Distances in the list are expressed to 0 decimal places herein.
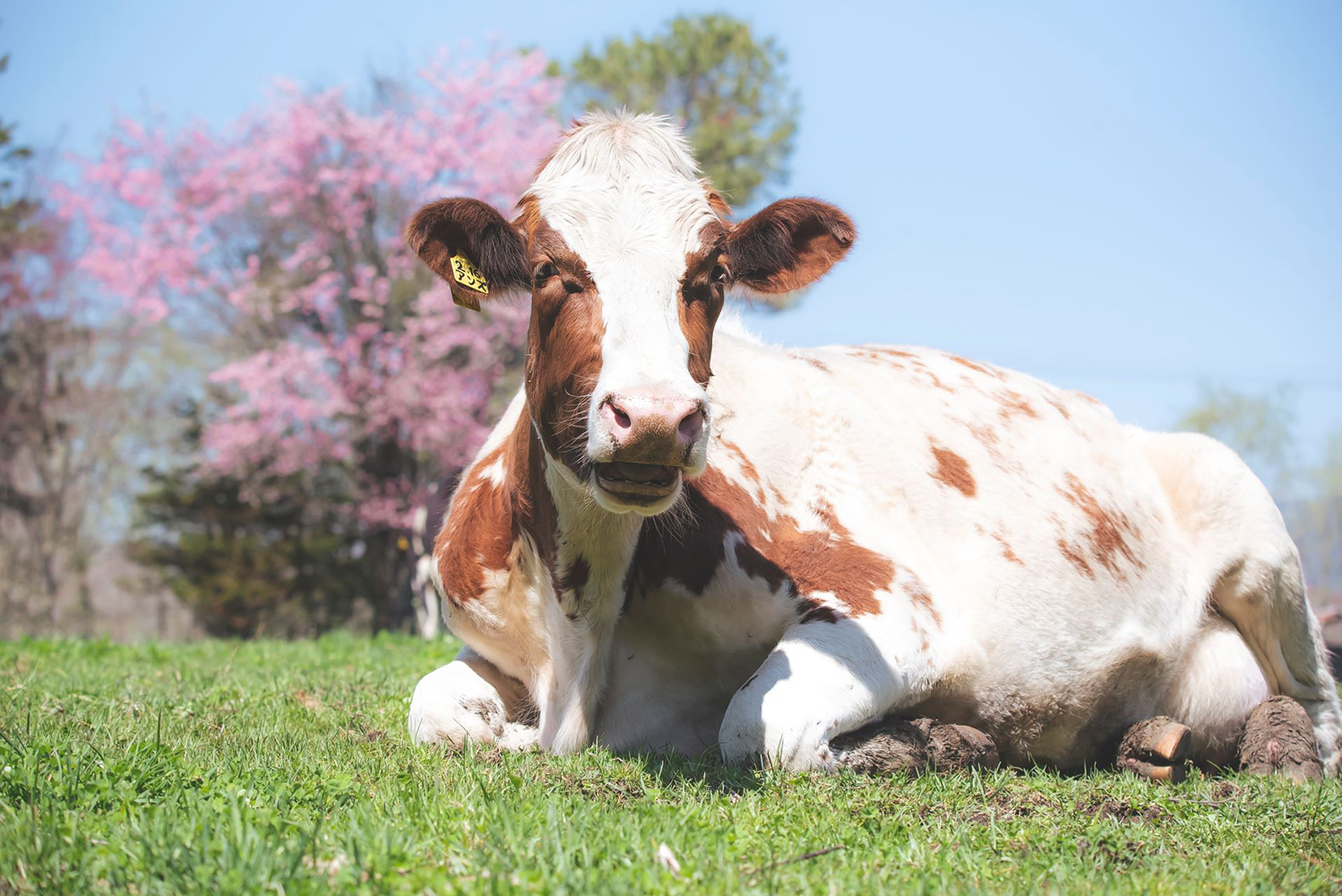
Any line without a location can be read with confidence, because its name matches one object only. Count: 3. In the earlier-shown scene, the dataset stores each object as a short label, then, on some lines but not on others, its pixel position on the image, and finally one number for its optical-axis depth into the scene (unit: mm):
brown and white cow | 3646
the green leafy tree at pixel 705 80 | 28453
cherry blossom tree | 18688
